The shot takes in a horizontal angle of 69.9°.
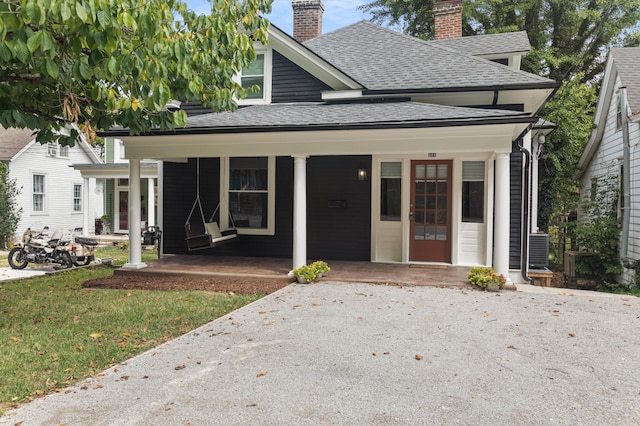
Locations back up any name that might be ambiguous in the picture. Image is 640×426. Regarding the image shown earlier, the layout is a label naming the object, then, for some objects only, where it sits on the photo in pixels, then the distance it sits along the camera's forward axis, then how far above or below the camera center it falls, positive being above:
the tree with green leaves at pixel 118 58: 4.14 +1.64
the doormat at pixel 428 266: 9.48 -1.20
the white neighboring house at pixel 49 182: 18.56 +1.03
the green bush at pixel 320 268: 8.22 -1.10
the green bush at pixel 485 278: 7.38 -1.12
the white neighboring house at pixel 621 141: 11.14 +1.93
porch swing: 9.07 -0.56
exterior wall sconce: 10.05 +0.75
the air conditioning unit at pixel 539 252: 9.59 -0.90
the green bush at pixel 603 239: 12.03 -0.79
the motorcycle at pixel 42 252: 10.55 -1.09
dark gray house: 7.80 +1.01
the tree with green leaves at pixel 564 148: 16.39 +2.21
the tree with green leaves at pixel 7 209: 16.27 -0.16
